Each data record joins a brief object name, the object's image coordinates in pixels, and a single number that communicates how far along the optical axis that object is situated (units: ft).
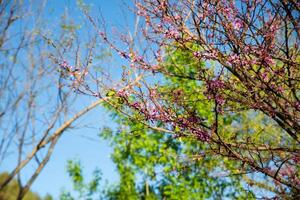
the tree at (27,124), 32.95
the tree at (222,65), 12.71
